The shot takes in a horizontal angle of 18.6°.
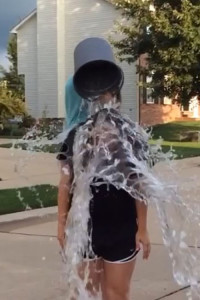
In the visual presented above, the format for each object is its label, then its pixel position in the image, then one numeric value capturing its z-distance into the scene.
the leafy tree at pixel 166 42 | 23.03
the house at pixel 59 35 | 34.19
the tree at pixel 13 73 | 47.78
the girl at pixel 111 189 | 3.25
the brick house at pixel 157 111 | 33.31
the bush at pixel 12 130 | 29.70
